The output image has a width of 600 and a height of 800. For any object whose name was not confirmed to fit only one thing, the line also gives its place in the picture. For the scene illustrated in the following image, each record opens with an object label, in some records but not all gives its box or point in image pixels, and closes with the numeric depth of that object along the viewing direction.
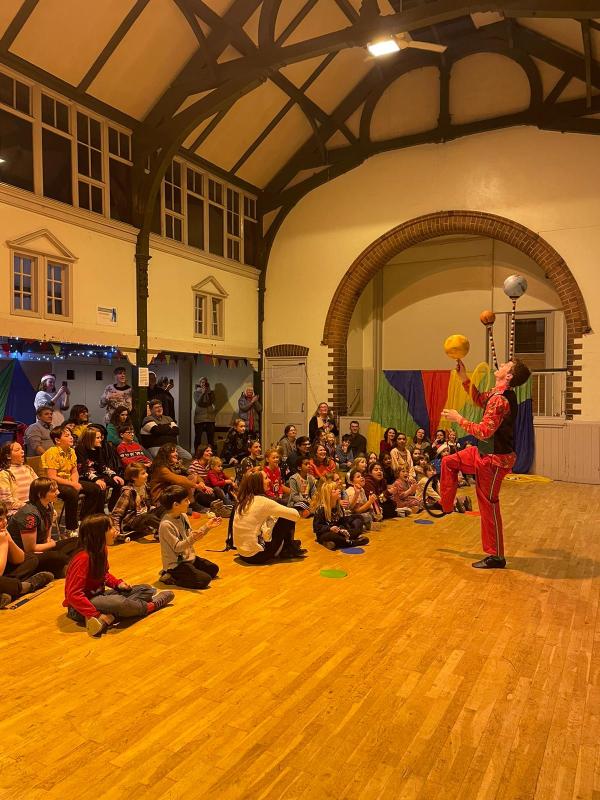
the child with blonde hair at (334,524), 6.75
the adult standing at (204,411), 12.93
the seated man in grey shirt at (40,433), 7.66
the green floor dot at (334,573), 5.73
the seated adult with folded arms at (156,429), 9.92
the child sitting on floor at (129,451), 8.31
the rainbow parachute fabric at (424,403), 12.16
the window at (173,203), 11.82
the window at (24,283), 8.87
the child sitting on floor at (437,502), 8.71
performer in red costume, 5.88
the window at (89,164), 9.95
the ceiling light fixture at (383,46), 7.76
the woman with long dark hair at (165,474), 7.63
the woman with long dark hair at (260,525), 5.88
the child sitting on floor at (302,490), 7.81
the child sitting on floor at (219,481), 8.73
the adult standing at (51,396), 10.34
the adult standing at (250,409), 13.55
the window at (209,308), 12.68
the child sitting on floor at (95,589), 4.32
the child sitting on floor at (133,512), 7.23
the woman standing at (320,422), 12.43
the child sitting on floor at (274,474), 7.70
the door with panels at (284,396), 14.15
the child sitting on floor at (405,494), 8.65
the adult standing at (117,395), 10.30
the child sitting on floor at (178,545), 5.16
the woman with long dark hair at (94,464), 7.40
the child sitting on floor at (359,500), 7.41
